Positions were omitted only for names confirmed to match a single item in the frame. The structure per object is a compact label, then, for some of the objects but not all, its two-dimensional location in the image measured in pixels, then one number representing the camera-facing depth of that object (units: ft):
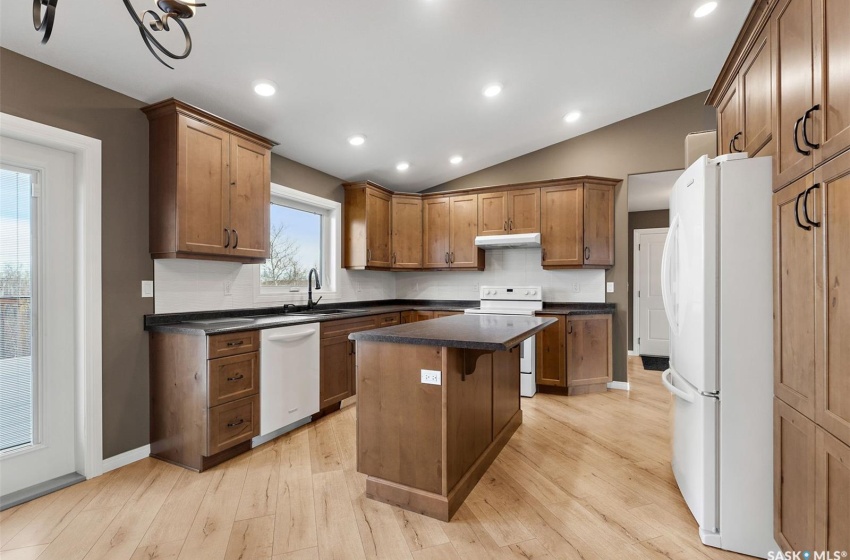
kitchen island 6.58
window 12.65
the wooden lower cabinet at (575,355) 13.85
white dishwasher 9.46
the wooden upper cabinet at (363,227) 15.23
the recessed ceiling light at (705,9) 9.13
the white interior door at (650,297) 20.44
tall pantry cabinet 3.89
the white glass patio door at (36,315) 7.14
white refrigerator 5.57
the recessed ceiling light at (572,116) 13.41
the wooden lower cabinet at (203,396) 8.16
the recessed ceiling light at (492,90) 10.98
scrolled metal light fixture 3.33
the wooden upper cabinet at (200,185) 8.53
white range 13.64
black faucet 12.95
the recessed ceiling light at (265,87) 9.11
